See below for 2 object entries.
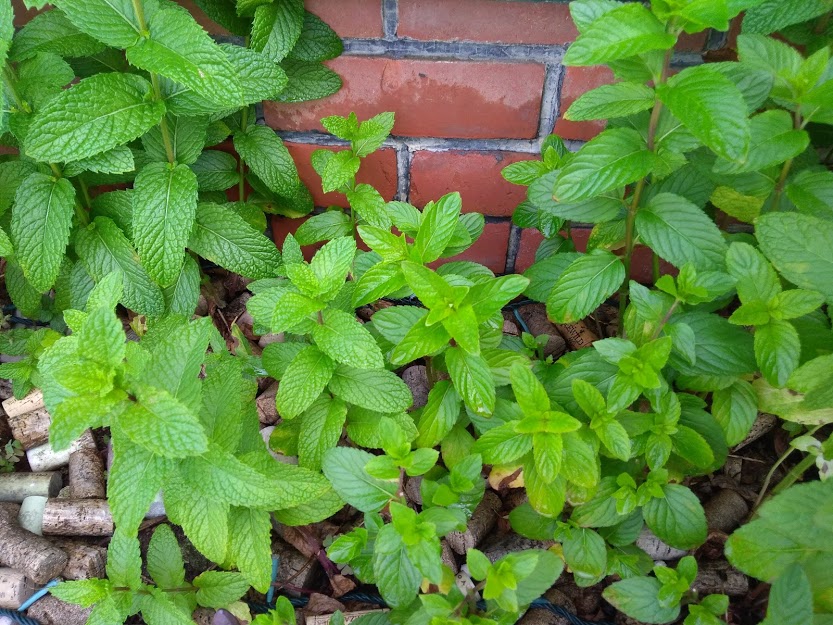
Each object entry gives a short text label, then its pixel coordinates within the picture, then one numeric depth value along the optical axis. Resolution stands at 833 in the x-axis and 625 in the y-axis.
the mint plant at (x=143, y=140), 0.96
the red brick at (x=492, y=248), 1.44
